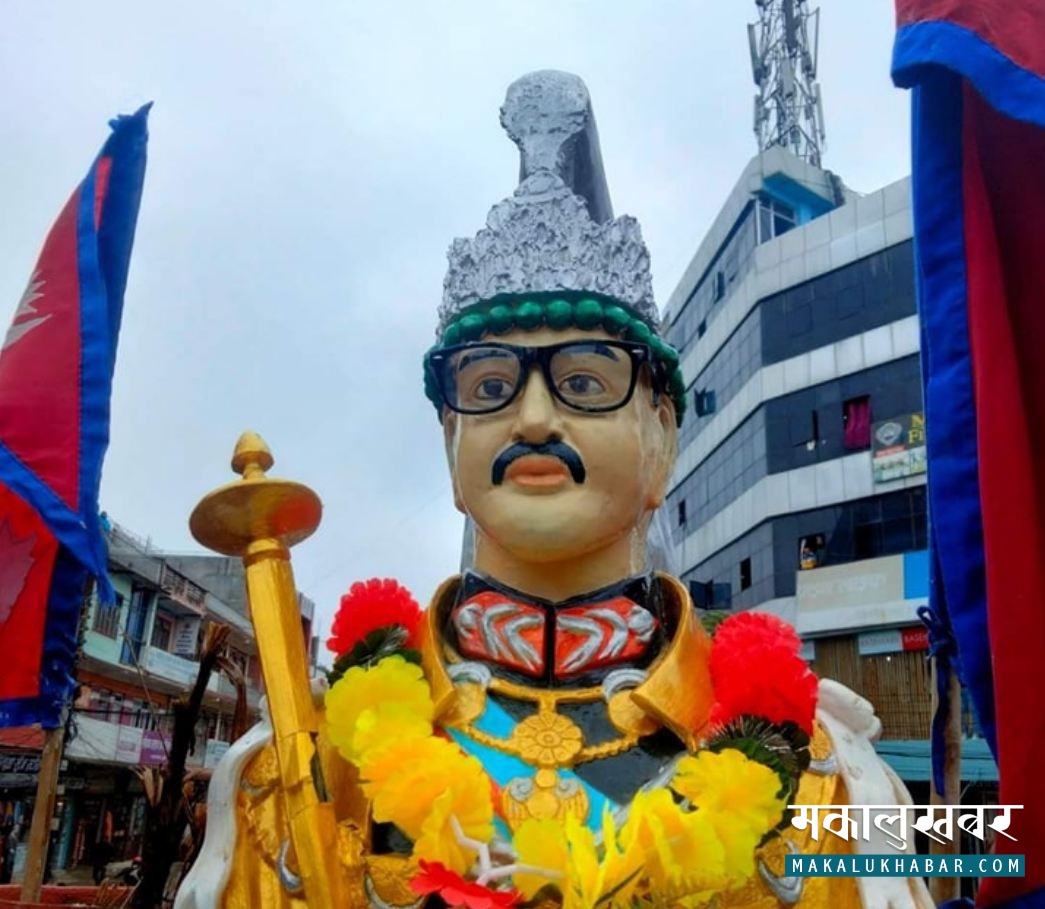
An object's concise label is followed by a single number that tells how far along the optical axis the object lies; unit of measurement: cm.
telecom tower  2188
